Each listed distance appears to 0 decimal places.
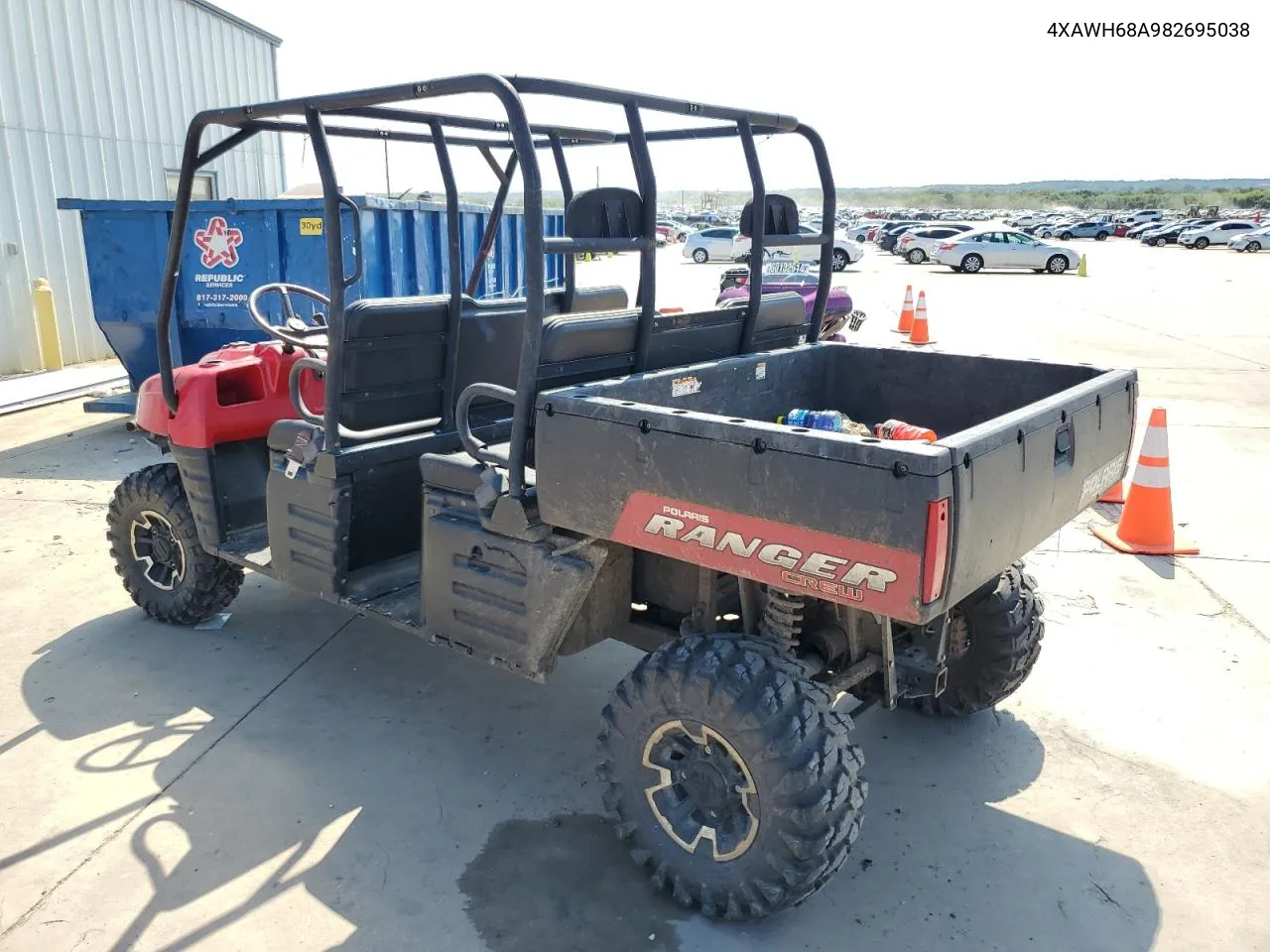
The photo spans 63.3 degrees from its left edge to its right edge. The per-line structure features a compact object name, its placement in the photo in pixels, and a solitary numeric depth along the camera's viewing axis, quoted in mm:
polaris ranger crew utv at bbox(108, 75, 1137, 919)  2594
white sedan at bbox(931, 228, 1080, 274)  30078
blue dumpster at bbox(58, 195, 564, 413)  8312
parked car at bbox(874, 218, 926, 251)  41094
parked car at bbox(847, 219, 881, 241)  45759
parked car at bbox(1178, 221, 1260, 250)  41750
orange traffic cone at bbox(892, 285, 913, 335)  15594
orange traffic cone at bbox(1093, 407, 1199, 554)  5836
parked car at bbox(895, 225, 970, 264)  34469
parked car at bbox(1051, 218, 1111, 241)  49406
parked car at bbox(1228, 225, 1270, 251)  39000
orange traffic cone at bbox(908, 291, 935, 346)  14414
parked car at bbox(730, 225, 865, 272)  28438
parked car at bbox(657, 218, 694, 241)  44825
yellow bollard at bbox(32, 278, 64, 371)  11492
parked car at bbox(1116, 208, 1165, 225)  57262
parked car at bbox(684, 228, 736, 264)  33969
